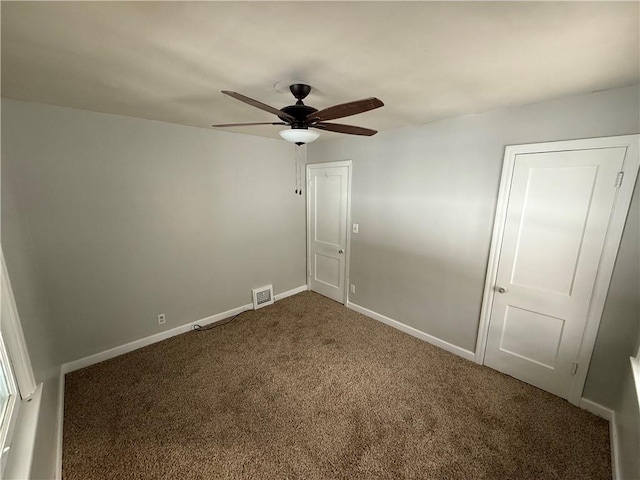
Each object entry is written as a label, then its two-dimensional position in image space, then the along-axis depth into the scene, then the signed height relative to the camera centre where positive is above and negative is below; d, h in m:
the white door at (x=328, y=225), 3.48 -0.51
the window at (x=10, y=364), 1.16 -0.84
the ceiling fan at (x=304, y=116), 1.39 +0.42
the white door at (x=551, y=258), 1.81 -0.51
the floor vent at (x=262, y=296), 3.60 -1.50
